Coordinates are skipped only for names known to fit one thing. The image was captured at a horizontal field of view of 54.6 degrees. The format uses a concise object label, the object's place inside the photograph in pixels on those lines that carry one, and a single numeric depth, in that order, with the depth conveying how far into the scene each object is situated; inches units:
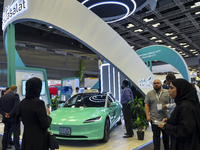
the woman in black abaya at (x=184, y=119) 78.7
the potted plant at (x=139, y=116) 223.6
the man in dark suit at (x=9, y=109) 182.1
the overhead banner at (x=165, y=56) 391.9
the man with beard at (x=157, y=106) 156.8
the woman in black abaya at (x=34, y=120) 97.2
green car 189.9
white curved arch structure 214.8
